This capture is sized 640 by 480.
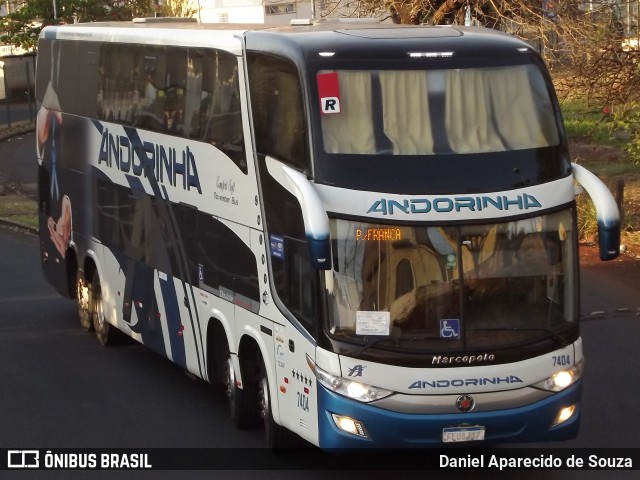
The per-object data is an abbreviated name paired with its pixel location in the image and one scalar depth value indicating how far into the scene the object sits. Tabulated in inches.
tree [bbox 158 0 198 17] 2335.1
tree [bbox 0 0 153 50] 2463.1
